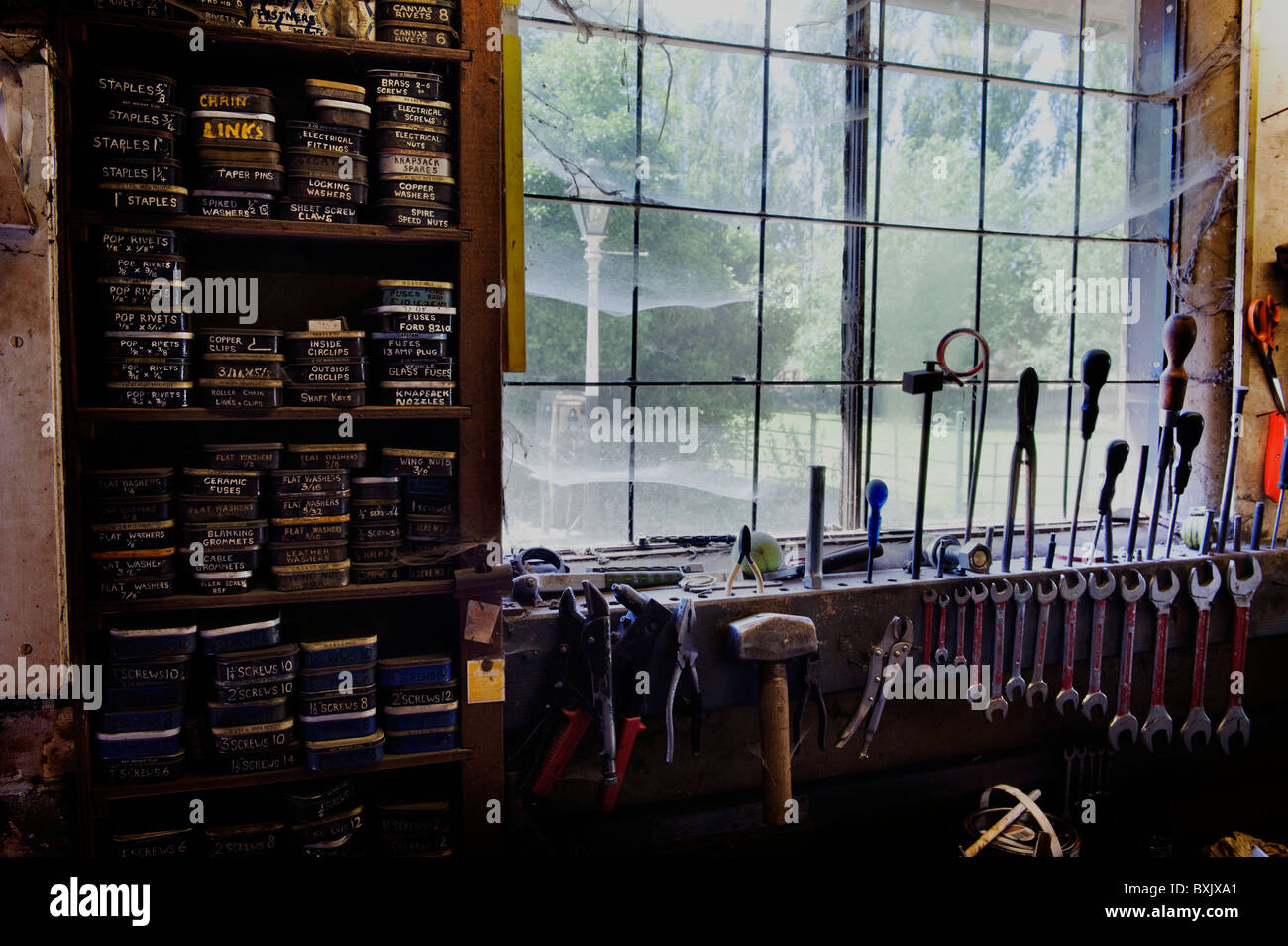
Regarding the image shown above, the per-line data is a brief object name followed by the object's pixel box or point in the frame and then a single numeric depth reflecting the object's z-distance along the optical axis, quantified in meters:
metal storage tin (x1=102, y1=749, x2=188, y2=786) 1.66
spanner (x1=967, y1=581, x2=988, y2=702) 2.18
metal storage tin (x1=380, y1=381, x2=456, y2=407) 1.77
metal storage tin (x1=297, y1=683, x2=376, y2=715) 1.75
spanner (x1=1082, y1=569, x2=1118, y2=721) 2.30
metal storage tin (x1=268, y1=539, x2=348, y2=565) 1.74
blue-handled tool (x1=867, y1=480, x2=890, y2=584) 2.17
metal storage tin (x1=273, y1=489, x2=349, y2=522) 1.75
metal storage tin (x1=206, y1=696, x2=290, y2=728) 1.70
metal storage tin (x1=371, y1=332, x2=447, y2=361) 1.77
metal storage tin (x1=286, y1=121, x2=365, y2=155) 1.69
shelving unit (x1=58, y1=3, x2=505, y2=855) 1.63
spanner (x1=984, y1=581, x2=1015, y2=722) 2.20
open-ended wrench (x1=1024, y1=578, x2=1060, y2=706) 2.25
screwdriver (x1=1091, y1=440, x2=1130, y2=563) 2.27
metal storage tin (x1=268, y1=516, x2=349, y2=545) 1.74
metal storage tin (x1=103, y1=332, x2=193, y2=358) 1.63
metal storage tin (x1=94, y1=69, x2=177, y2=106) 1.58
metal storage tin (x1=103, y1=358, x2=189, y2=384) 1.63
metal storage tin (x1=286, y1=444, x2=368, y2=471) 1.77
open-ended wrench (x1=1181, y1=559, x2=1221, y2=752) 2.40
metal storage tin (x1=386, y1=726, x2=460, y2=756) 1.80
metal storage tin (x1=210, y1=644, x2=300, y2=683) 1.70
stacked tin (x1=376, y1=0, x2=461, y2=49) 1.71
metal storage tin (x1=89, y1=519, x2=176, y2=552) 1.64
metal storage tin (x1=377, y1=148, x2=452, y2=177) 1.73
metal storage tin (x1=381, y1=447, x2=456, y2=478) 1.81
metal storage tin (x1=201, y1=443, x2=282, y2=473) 1.73
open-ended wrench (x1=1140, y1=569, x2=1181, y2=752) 2.34
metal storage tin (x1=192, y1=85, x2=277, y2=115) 1.65
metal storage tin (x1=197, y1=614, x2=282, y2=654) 1.72
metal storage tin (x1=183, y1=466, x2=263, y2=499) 1.71
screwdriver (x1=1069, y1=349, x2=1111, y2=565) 2.24
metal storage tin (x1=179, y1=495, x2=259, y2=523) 1.70
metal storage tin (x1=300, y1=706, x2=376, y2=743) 1.75
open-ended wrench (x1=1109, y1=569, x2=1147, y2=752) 2.33
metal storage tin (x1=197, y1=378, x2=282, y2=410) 1.67
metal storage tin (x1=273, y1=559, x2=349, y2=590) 1.73
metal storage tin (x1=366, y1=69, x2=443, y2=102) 1.73
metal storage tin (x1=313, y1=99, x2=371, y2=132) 1.70
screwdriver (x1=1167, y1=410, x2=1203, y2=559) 2.34
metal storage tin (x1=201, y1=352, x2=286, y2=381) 1.67
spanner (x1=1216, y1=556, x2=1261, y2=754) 2.45
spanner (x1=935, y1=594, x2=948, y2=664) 2.14
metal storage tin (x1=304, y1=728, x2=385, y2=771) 1.74
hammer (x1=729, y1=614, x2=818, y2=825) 1.85
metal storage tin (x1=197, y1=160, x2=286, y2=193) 1.65
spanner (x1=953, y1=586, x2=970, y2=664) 2.18
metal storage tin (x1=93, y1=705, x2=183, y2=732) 1.66
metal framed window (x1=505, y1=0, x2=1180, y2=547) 2.30
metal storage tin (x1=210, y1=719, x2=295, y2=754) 1.70
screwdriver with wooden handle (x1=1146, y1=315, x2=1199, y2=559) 2.36
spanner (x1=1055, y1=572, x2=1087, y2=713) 2.27
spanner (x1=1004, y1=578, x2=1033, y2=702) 2.21
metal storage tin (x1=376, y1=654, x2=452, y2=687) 1.79
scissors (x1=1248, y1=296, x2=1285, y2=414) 2.66
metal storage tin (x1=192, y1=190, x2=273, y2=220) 1.65
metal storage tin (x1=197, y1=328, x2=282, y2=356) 1.67
